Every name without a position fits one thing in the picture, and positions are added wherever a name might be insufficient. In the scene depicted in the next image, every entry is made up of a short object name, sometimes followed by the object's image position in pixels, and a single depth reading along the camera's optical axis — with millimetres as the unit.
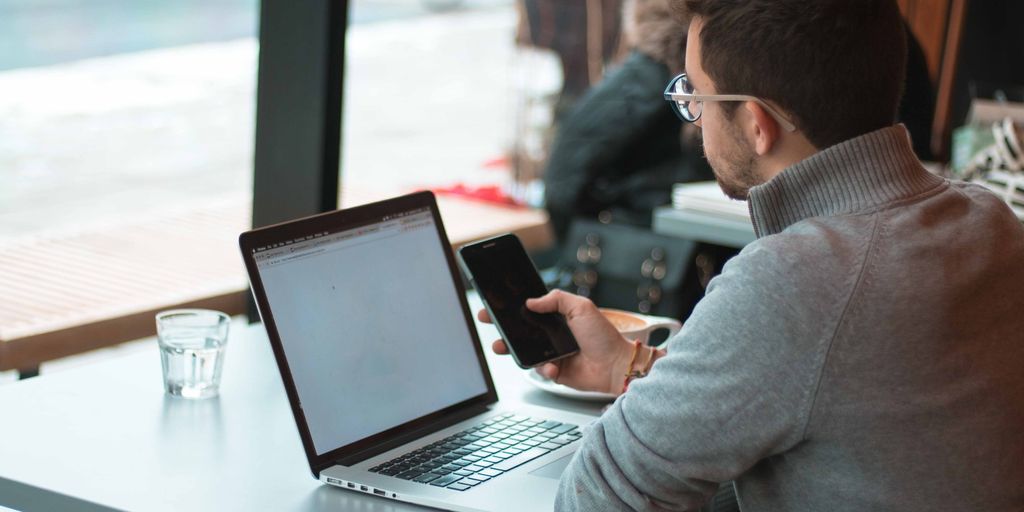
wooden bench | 2909
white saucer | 2301
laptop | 2076
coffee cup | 2352
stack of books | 3322
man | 1865
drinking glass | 2256
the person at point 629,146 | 3566
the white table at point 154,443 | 2025
